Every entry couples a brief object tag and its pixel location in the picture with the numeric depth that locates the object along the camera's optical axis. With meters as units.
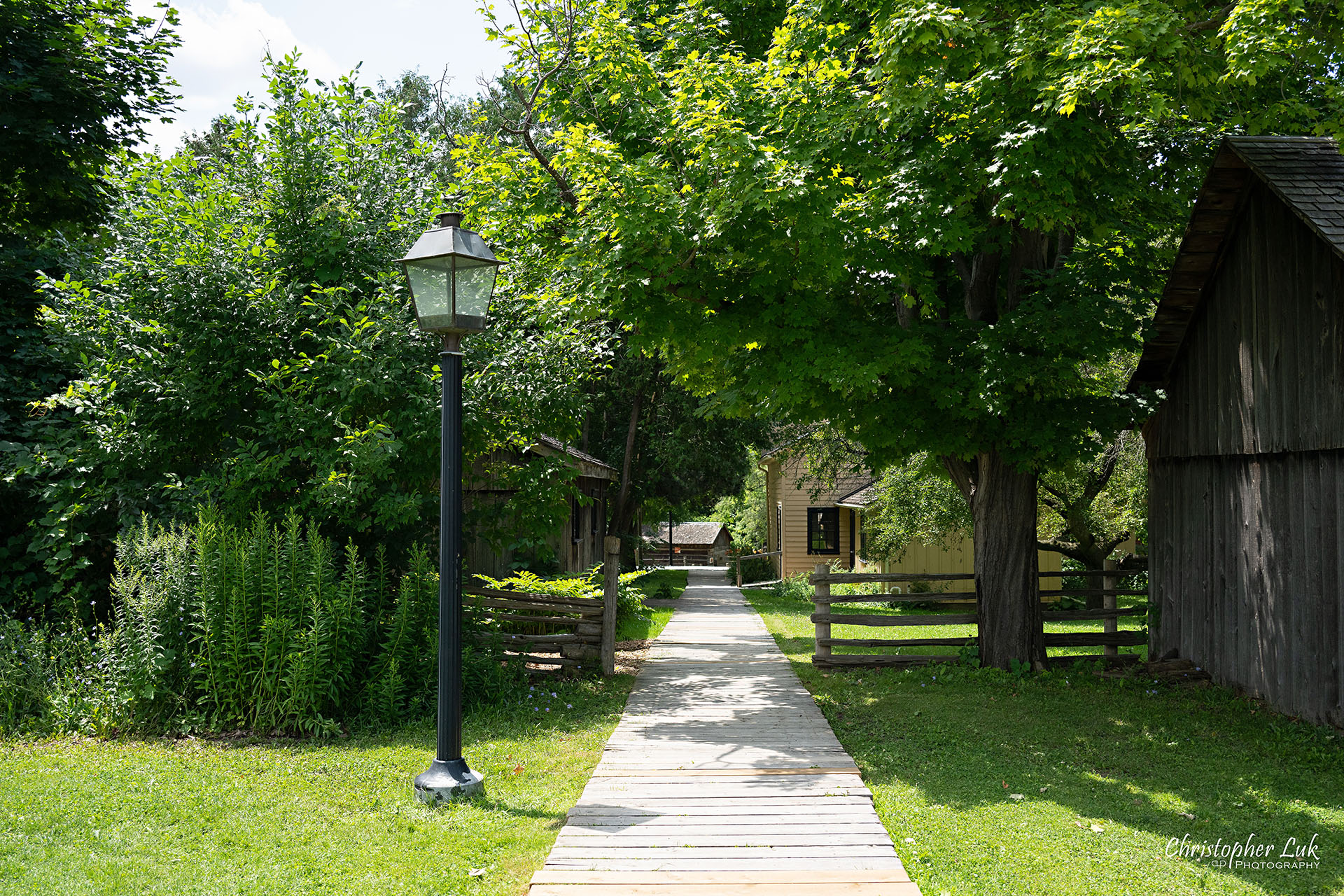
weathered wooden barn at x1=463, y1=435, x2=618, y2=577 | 11.87
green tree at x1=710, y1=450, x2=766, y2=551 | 44.56
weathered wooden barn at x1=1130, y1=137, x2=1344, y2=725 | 8.31
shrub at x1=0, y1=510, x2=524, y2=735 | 8.14
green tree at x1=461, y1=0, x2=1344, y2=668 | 8.05
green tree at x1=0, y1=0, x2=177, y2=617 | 10.90
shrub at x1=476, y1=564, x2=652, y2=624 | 11.96
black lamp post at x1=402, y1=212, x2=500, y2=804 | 6.32
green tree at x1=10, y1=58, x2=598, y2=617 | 9.45
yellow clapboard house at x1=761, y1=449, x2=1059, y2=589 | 27.70
